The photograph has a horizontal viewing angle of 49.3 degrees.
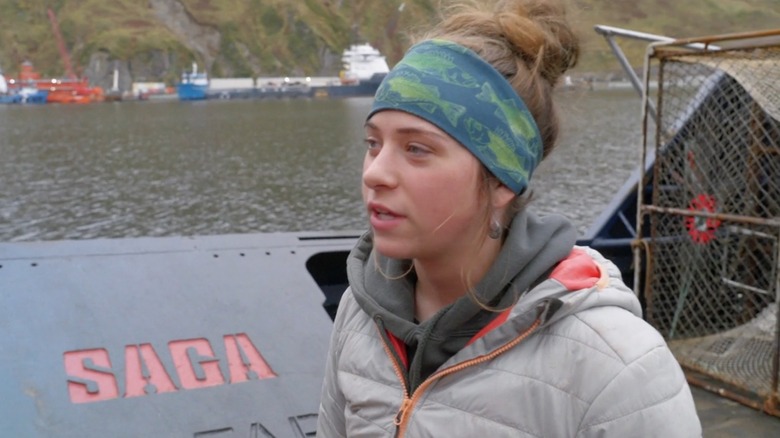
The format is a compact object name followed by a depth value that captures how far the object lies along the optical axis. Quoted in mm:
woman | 1374
